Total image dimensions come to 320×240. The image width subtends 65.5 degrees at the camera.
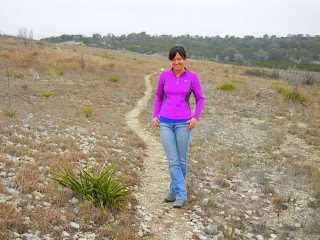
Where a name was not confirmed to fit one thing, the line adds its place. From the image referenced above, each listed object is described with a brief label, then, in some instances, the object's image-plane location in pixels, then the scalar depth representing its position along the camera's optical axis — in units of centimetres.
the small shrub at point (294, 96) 1435
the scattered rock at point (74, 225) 320
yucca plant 371
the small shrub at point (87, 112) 935
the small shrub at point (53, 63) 1964
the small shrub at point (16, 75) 1499
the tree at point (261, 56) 7364
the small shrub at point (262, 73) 2773
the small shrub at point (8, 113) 740
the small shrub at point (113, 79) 1770
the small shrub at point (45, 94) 1149
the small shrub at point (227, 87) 1806
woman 383
